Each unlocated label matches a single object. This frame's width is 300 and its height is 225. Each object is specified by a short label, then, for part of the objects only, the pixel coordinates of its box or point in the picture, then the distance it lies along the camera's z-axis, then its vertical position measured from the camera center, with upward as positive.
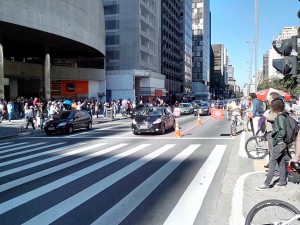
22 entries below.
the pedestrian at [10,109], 27.93 -1.06
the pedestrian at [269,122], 8.54 -0.64
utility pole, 36.94 +7.66
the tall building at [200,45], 159.88 +22.70
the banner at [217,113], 22.86 -1.12
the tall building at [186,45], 123.56 +17.76
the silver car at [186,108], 42.51 -1.52
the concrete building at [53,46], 34.06 +6.16
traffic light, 6.62 +0.77
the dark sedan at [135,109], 37.53 -1.49
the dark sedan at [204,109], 39.80 -1.53
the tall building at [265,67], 171.94 +13.72
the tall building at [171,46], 97.62 +14.32
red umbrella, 20.53 +0.00
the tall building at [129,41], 68.79 +10.64
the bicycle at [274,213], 4.11 -1.38
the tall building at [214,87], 196.38 +4.40
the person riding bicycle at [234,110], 17.25 -0.71
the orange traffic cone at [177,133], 17.72 -1.85
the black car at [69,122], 20.67 -1.59
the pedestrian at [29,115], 22.83 -1.25
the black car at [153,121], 19.34 -1.38
